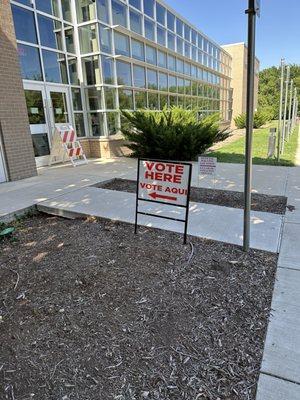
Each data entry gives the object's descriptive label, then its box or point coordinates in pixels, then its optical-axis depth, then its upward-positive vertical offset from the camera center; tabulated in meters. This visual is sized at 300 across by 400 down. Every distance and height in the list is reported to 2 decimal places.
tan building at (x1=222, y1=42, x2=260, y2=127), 27.55 +3.35
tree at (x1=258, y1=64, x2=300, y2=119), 50.87 +4.94
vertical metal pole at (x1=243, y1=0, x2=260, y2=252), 2.69 +0.05
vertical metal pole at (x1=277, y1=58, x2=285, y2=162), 8.99 +0.82
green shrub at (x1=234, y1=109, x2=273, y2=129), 25.41 -0.42
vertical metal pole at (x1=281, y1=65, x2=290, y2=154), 10.34 +1.13
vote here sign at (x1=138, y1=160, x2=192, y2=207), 3.41 -0.70
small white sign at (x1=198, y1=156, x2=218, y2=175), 5.29 -0.81
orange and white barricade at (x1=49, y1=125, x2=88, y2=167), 8.59 -0.60
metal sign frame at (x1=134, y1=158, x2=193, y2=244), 3.32 -0.85
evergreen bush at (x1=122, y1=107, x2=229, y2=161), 8.79 -0.43
